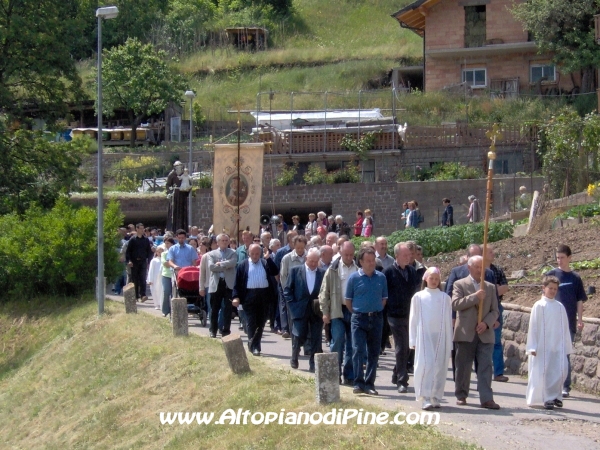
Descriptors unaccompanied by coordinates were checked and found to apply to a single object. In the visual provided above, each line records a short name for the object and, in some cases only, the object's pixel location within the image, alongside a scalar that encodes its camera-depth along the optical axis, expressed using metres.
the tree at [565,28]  45.97
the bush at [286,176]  40.19
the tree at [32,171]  30.81
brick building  50.25
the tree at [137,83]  51.41
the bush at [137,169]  44.78
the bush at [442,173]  39.25
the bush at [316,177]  40.09
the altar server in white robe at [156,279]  23.28
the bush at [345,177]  40.22
